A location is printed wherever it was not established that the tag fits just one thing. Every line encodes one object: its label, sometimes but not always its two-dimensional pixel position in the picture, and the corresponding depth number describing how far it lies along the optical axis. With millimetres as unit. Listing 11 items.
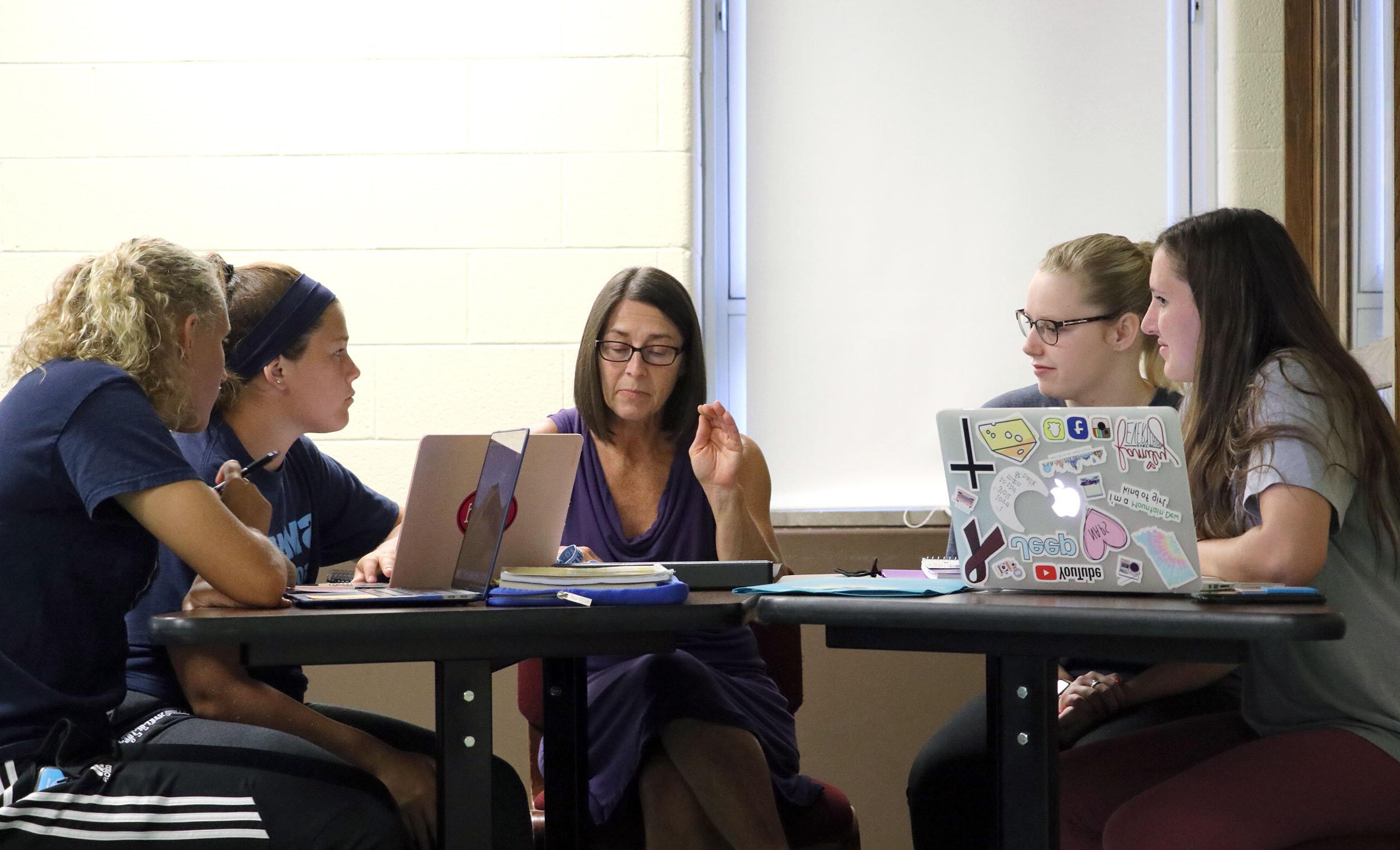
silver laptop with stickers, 4357
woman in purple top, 4872
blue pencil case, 4439
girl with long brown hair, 4468
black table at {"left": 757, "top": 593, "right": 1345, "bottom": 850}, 4197
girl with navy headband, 4664
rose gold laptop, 4647
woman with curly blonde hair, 4401
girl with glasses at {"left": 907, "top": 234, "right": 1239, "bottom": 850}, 5415
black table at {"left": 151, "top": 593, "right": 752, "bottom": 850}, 4330
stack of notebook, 4522
